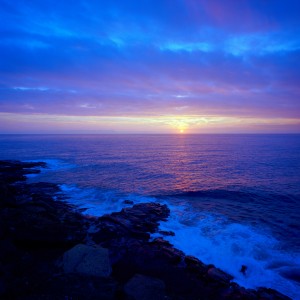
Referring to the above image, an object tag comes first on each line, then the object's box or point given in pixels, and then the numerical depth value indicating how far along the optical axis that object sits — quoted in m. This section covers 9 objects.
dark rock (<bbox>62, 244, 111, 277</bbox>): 14.29
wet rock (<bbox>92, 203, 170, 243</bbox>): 20.33
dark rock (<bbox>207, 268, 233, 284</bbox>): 14.80
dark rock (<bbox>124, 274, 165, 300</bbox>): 12.55
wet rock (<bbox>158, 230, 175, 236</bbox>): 22.19
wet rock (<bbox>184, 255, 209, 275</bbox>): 15.62
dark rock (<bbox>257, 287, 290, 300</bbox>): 13.48
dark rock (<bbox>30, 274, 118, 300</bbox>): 11.98
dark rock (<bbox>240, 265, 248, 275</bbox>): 16.45
